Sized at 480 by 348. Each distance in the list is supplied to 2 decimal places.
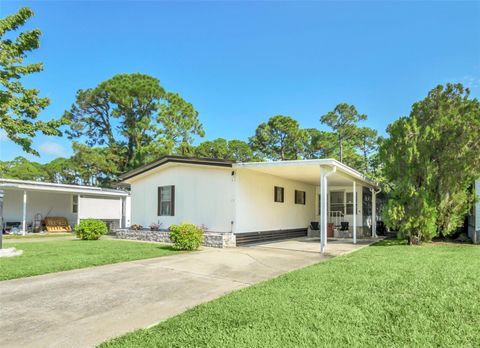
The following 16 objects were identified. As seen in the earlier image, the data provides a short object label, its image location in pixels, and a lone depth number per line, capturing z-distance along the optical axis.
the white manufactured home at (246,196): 12.60
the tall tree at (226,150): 32.38
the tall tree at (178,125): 28.89
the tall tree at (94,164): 28.97
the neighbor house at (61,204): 18.73
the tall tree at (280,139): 30.91
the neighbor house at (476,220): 12.84
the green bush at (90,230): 14.07
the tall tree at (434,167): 12.18
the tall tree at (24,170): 30.38
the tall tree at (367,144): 32.28
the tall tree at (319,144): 31.16
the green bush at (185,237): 10.55
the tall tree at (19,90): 10.50
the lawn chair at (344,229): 16.75
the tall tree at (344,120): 32.03
